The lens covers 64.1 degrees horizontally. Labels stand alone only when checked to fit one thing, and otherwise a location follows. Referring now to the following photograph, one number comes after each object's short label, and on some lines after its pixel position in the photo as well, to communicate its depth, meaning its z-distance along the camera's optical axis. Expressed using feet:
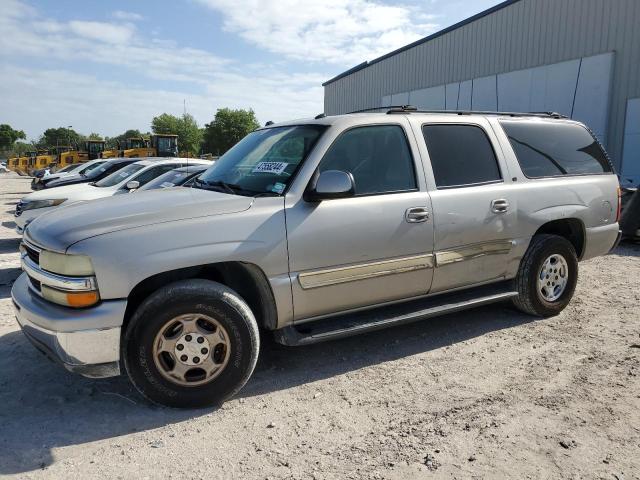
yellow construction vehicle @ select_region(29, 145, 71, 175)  105.44
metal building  41.01
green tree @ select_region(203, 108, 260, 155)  232.12
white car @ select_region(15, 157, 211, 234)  27.84
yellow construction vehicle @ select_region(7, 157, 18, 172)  126.82
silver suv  9.80
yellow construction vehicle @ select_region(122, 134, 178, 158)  82.02
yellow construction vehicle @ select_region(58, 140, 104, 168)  99.60
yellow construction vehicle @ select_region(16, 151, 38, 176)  115.75
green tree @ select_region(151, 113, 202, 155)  216.74
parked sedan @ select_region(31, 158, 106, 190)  48.03
